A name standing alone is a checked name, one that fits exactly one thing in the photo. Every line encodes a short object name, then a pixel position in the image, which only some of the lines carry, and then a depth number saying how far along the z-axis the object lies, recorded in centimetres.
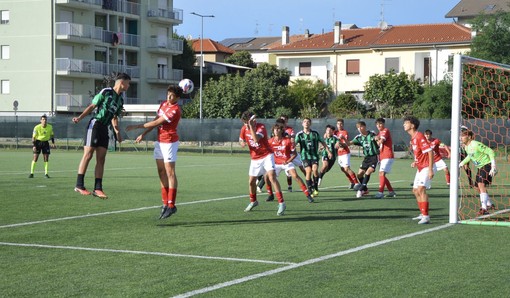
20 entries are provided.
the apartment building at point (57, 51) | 6194
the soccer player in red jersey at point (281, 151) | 1669
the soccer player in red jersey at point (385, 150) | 1800
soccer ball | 1219
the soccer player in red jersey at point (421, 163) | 1264
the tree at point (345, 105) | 6706
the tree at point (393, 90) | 6550
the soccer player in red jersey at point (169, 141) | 1223
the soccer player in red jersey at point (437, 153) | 1951
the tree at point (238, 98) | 6259
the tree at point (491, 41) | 5316
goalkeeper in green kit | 1473
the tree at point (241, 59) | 9138
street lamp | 6101
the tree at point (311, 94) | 7125
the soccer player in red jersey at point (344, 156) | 1936
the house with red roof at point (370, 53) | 6881
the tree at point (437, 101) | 5112
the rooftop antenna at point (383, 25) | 7506
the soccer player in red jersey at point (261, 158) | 1362
